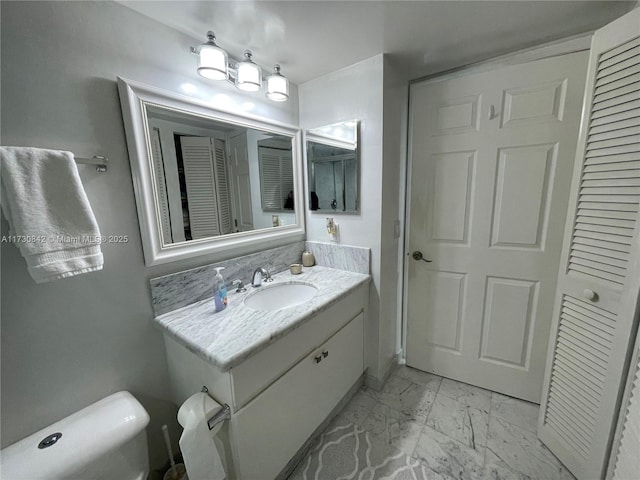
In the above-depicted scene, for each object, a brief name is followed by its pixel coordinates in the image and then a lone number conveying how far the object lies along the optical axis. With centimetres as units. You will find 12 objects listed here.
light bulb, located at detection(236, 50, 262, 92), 120
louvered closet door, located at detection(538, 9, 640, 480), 88
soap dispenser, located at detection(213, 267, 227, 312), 113
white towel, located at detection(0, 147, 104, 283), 71
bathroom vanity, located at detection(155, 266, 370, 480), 88
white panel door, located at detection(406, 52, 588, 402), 129
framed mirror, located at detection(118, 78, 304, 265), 101
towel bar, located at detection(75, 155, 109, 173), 86
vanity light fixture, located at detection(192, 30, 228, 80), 106
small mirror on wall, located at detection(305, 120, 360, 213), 151
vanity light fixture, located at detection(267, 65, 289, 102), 134
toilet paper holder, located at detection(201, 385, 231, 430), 84
